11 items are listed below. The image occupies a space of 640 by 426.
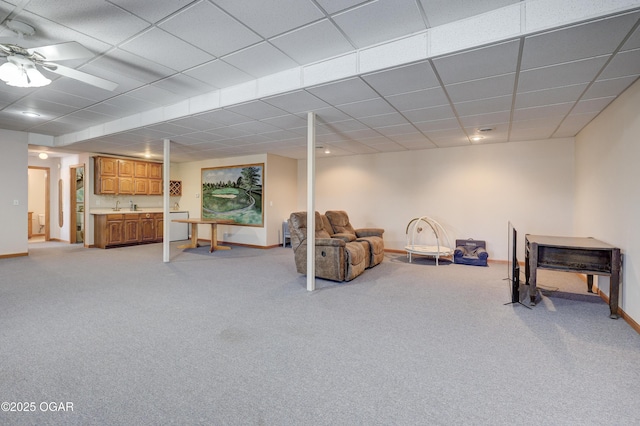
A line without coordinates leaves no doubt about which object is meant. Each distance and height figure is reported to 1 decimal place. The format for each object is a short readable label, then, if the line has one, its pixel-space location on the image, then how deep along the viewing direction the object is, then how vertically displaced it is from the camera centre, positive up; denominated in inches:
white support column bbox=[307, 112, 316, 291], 170.6 -1.6
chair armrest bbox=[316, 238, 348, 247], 185.0 -20.6
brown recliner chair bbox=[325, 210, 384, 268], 229.0 -21.1
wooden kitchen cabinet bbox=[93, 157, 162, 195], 325.4 +32.7
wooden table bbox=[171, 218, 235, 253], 296.8 -27.7
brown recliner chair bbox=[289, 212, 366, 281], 186.1 -28.8
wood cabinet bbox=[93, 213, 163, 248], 312.8 -25.1
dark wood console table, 131.9 -21.6
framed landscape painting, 327.3 +15.3
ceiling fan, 101.3 +50.9
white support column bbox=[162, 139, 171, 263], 241.3 +5.8
